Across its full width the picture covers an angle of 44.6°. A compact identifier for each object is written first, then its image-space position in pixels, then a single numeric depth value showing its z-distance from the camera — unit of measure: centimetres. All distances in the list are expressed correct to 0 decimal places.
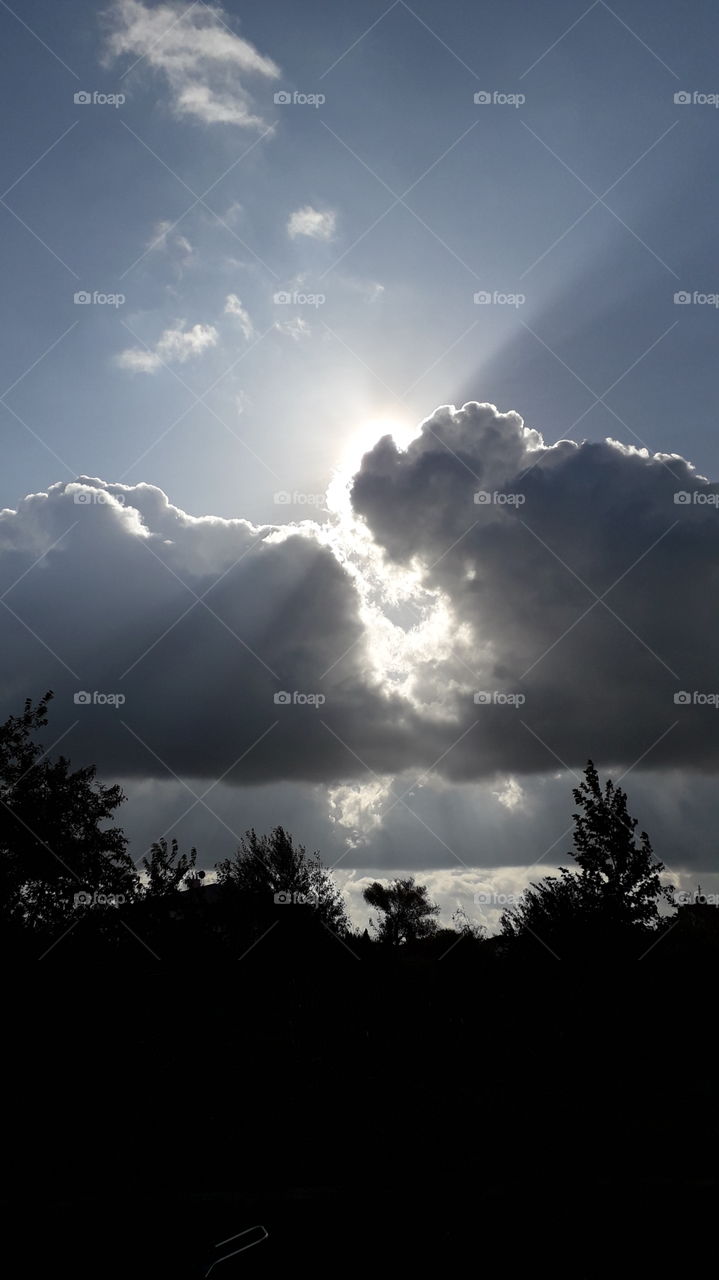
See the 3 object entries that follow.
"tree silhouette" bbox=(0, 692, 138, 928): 2869
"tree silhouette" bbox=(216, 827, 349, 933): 4003
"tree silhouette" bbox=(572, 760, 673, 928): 2491
